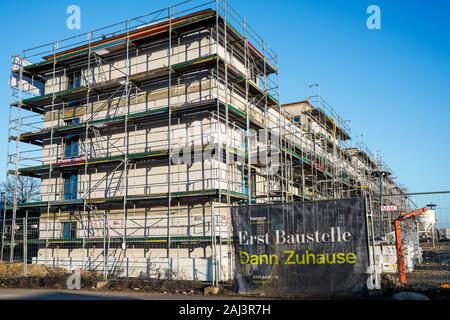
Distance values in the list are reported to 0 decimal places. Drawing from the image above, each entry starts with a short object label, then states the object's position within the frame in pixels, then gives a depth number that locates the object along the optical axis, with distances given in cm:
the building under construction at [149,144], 1822
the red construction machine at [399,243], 1174
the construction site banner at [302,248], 1010
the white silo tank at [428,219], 1199
